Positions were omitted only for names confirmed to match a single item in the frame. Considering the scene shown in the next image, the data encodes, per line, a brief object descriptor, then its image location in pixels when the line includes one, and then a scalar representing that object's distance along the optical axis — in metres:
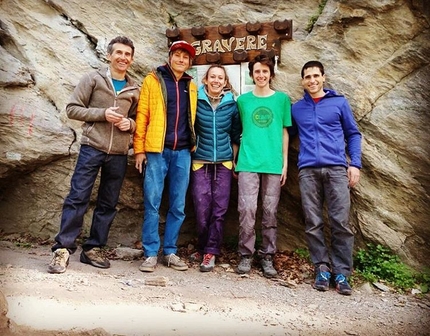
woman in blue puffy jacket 5.06
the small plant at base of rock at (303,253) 5.37
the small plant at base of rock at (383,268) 4.77
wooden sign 5.59
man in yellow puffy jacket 4.81
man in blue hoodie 4.60
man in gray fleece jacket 4.54
